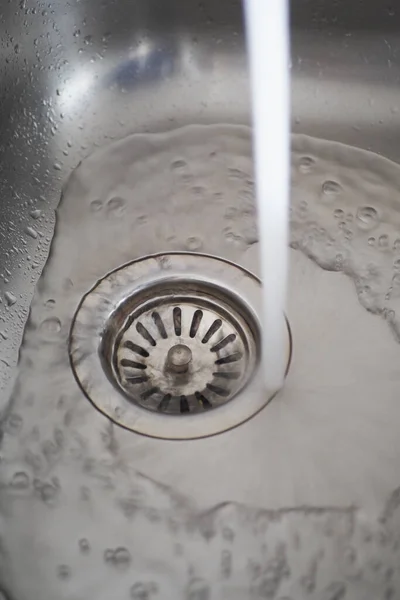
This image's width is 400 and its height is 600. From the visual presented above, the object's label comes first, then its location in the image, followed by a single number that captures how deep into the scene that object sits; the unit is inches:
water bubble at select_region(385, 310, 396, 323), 24.8
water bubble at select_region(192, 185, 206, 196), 28.0
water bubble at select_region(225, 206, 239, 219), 27.4
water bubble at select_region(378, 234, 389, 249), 26.3
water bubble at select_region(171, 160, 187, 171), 28.5
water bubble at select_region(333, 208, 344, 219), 27.1
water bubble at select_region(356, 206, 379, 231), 26.8
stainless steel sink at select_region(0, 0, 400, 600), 20.5
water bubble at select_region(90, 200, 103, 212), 27.4
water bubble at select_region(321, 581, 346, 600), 19.8
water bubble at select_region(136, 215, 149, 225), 27.3
